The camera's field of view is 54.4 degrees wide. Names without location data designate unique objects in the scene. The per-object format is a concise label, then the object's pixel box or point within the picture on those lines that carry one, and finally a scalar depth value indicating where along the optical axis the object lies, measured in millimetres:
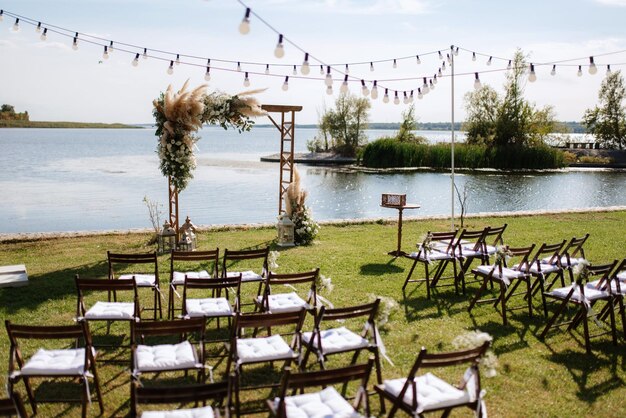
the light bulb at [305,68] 8156
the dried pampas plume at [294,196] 12953
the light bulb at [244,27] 6129
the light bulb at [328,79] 9680
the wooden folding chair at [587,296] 6699
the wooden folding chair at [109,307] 6074
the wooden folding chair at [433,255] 8742
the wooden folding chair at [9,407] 3678
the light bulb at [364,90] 10245
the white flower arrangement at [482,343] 4512
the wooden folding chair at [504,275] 7535
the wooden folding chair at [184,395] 3738
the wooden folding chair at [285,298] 6543
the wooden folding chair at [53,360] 4693
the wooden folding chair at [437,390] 4305
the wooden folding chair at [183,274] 7391
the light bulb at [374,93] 10352
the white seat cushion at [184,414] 3984
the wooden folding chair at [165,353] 4797
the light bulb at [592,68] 10788
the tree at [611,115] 55500
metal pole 11945
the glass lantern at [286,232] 12680
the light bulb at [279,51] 7105
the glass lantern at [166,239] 12039
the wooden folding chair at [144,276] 7387
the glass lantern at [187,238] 12086
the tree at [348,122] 57781
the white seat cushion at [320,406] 4086
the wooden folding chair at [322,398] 3926
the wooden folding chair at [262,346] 5074
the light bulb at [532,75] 10281
